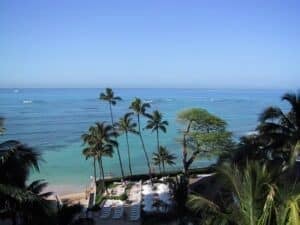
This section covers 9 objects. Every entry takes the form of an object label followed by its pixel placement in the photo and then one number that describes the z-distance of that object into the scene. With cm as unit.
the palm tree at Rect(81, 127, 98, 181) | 3252
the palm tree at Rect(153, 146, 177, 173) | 3774
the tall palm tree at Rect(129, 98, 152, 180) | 3742
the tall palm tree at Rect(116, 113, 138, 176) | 3660
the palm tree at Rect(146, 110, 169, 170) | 3678
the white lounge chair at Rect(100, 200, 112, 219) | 2237
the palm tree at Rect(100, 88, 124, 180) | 3992
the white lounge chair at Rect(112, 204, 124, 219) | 2237
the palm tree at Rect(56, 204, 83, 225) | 1212
